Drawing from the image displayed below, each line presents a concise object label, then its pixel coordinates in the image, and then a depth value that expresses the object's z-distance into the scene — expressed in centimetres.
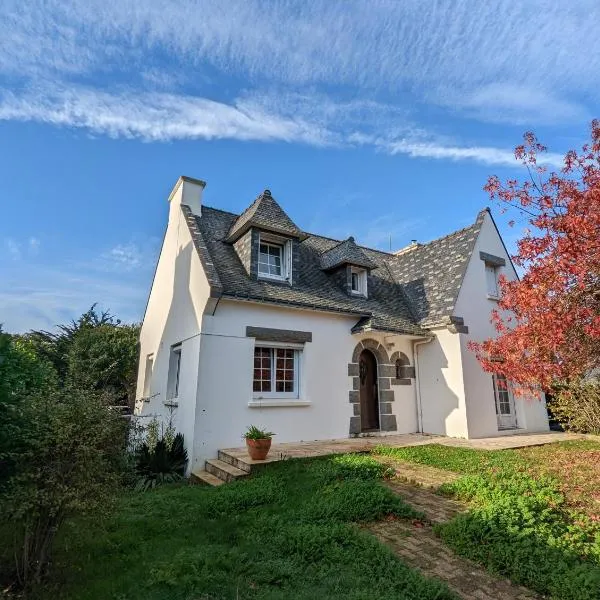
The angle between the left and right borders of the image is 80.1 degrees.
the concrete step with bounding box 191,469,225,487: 731
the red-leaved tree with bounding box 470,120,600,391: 670
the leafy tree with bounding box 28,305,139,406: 1684
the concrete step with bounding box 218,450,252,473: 726
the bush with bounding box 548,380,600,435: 1146
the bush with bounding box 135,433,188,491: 779
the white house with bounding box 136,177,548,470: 916
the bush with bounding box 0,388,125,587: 349
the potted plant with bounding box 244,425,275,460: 746
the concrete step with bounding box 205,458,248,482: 717
